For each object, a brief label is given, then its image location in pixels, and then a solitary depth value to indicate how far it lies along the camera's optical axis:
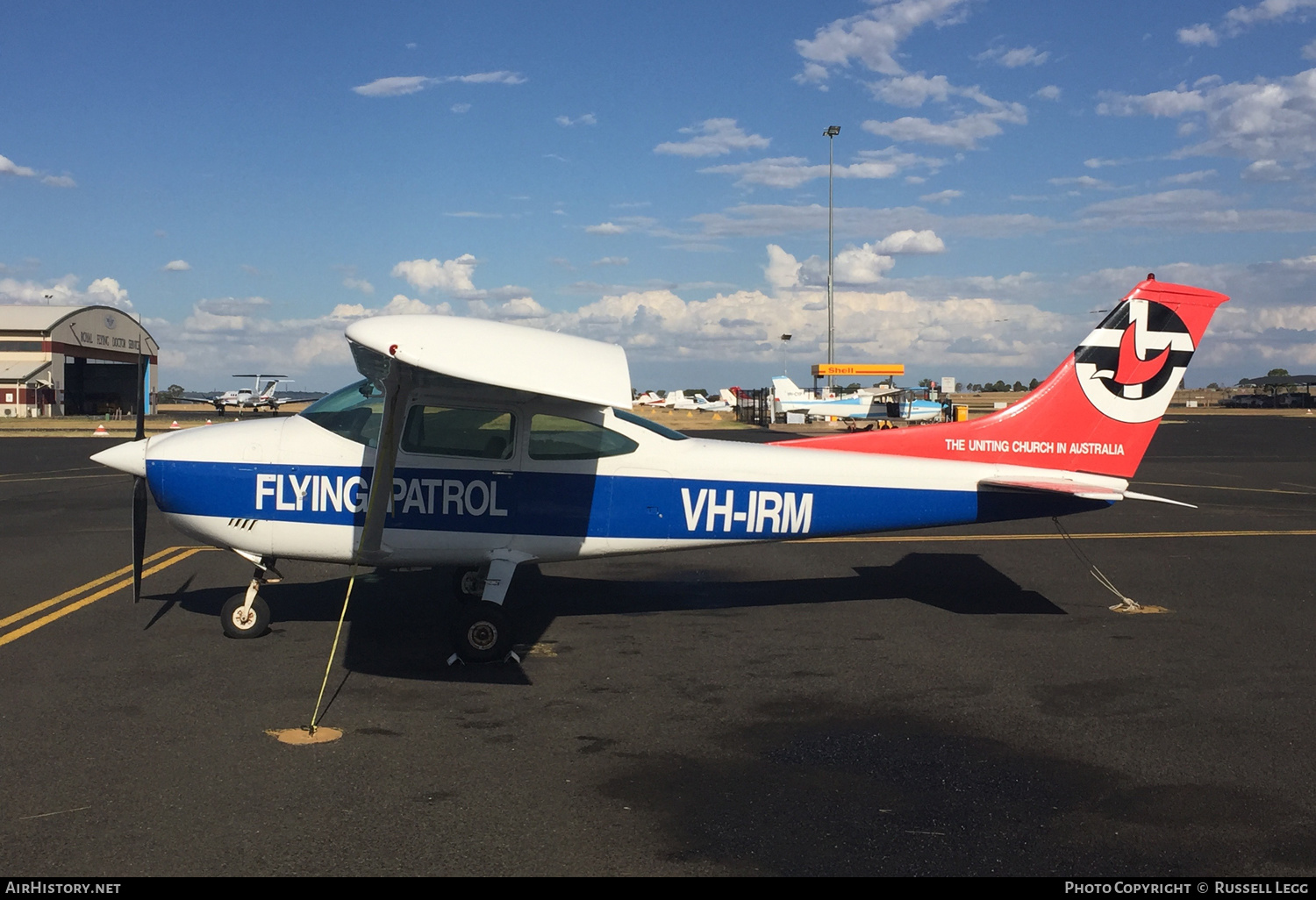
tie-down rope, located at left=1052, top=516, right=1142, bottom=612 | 8.71
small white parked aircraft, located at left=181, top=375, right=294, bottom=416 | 64.19
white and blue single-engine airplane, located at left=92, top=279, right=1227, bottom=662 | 7.26
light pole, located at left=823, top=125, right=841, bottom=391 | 52.09
